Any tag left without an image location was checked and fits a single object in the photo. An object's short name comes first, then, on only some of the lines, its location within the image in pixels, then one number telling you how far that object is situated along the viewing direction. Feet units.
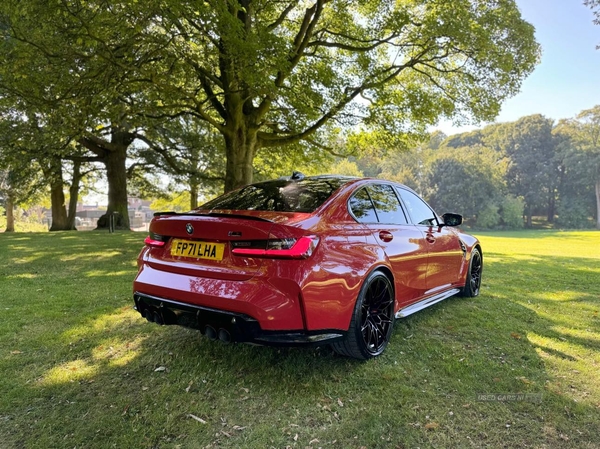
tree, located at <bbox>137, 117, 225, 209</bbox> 52.26
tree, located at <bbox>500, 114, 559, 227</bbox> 165.68
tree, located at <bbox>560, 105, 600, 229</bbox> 151.74
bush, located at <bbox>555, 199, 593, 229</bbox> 156.25
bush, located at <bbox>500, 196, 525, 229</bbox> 151.12
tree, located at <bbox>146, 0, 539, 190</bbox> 27.14
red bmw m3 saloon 7.80
